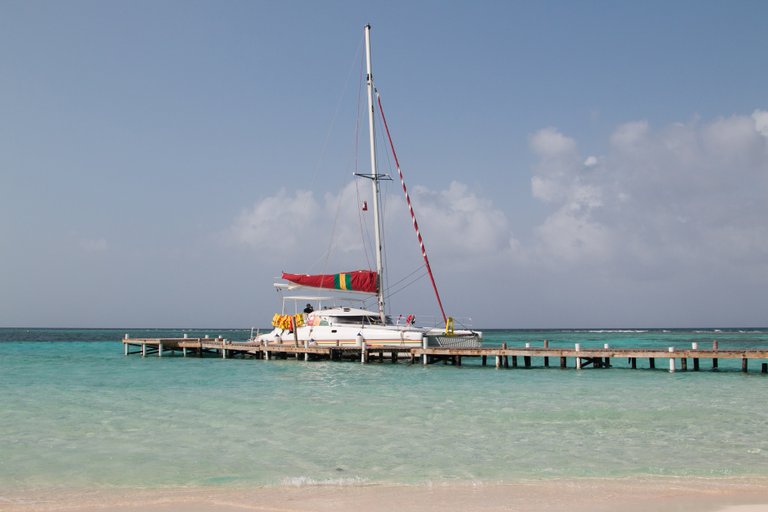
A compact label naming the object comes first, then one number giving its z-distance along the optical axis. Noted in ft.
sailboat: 121.60
